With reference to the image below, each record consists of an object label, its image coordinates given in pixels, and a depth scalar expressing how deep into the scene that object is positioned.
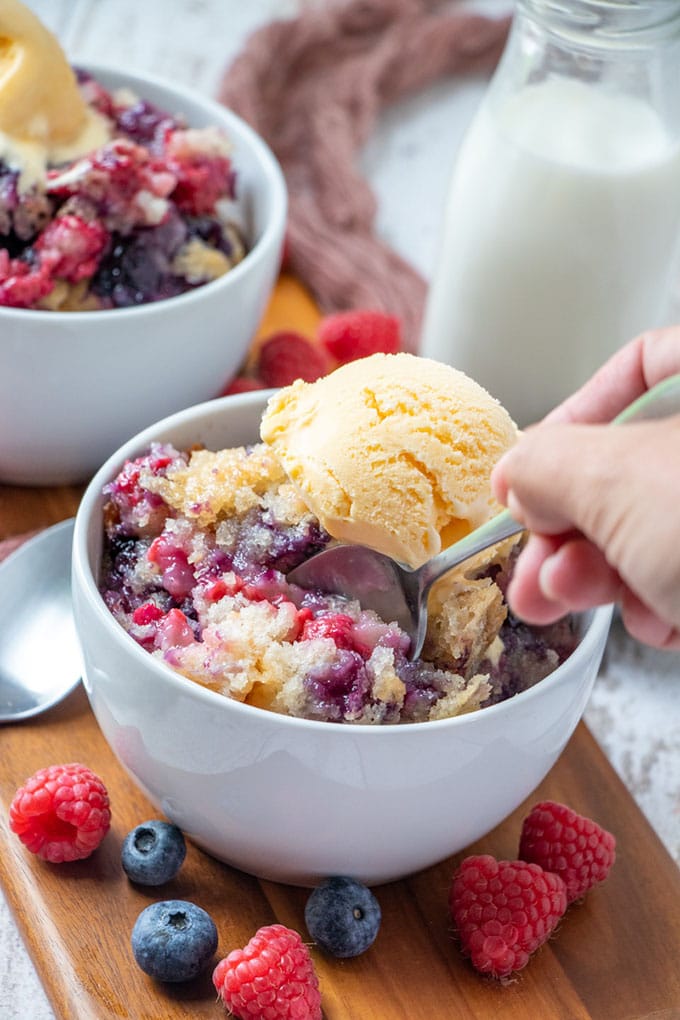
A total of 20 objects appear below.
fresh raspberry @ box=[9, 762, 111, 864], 0.52
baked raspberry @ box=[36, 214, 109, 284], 0.60
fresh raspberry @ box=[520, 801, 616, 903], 0.53
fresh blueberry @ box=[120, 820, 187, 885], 0.52
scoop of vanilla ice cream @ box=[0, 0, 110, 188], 0.61
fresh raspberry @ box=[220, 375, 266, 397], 0.66
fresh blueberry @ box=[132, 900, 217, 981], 0.50
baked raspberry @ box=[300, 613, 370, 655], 0.51
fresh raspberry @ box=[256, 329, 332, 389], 0.66
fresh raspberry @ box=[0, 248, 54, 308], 0.59
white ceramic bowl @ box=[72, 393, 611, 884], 0.49
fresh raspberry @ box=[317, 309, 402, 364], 0.67
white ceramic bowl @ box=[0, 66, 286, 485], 0.59
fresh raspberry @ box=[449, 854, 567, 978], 0.51
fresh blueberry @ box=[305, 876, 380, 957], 0.51
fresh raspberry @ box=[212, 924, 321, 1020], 0.49
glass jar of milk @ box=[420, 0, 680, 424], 0.63
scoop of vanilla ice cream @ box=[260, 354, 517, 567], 0.52
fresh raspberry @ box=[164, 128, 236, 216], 0.63
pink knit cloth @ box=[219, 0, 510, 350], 0.72
